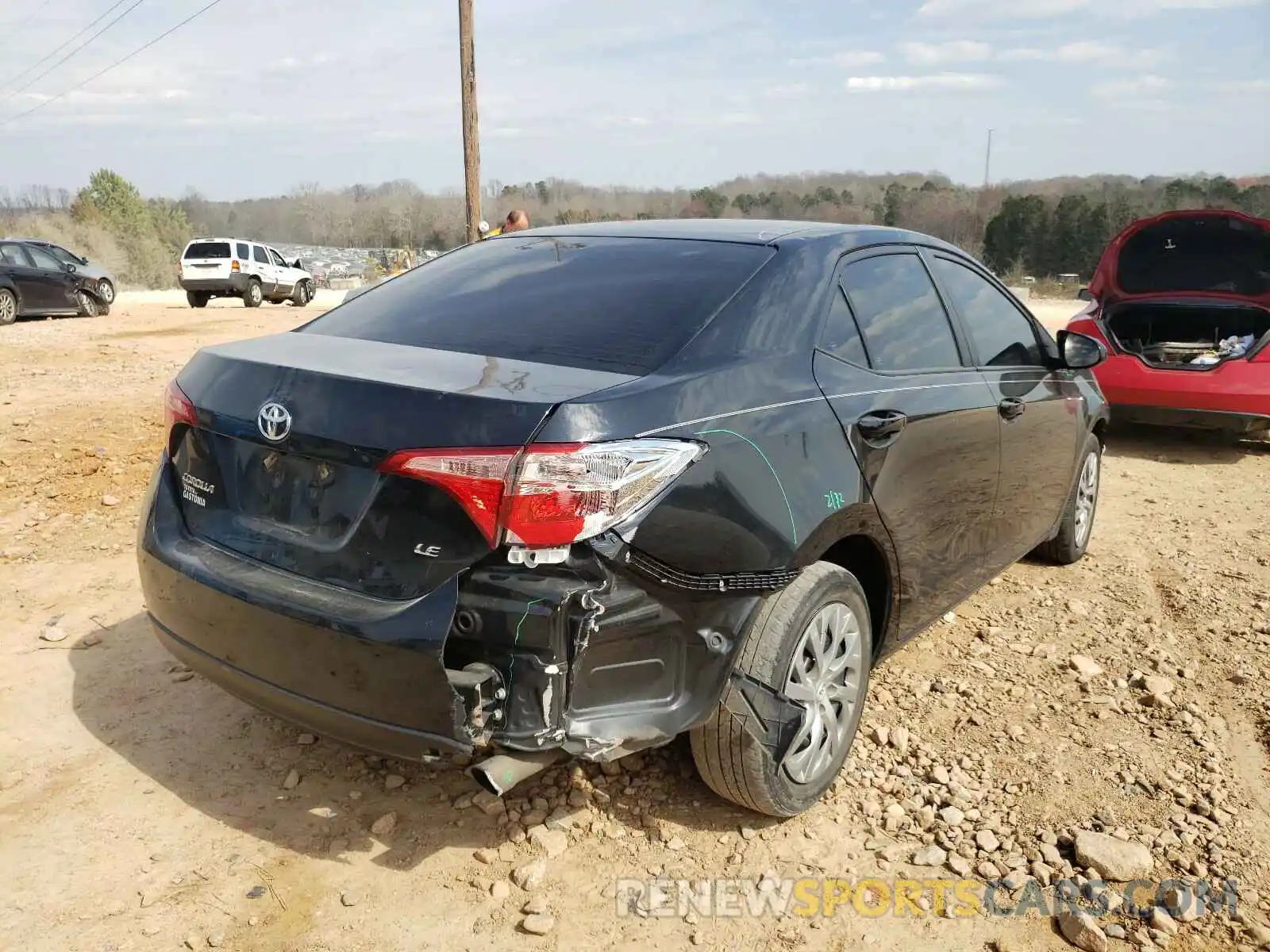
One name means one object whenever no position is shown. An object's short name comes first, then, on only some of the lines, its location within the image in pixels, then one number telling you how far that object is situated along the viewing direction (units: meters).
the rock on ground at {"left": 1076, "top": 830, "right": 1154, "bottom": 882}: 2.65
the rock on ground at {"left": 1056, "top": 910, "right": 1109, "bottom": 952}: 2.41
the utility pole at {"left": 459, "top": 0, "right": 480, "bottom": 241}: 16.73
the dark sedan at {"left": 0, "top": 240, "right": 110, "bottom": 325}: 16.16
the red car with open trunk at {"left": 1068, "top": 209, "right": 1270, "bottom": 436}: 7.27
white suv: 23.41
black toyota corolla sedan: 2.17
